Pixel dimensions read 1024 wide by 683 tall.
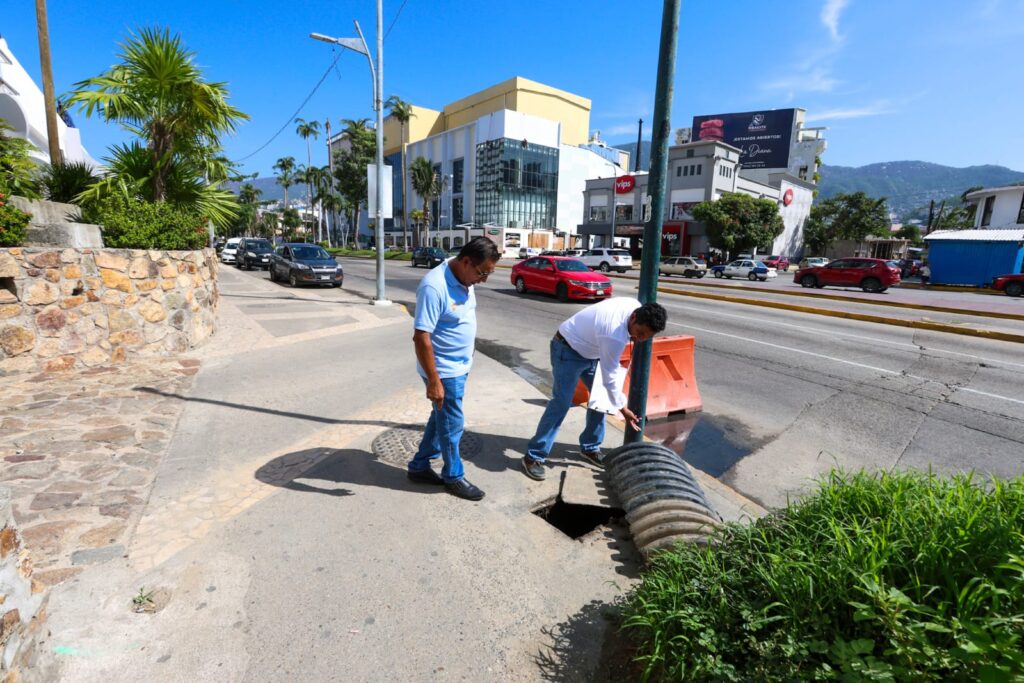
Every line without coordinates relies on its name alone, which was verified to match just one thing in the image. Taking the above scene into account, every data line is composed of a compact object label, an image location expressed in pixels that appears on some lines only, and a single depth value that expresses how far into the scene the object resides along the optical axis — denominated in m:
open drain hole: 3.64
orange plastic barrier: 5.88
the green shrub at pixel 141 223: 6.69
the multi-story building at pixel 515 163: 71.56
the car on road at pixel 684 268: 33.84
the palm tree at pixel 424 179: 57.53
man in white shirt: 3.57
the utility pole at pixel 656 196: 3.71
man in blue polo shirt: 3.15
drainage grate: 4.30
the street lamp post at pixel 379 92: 13.26
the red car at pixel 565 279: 16.03
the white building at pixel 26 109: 15.99
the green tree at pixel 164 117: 7.54
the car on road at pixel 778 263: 44.72
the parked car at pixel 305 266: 17.89
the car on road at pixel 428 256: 33.03
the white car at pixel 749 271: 33.01
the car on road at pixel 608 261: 34.06
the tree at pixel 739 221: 43.88
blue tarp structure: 25.92
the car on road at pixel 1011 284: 22.94
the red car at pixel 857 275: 23.03
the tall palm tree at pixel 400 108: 64.75
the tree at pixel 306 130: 74.44
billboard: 74.12
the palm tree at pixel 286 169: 81.44
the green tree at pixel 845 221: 55.38
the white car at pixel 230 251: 29.28
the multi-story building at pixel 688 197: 50.41
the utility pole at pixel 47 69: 8.74
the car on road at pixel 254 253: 25.72
